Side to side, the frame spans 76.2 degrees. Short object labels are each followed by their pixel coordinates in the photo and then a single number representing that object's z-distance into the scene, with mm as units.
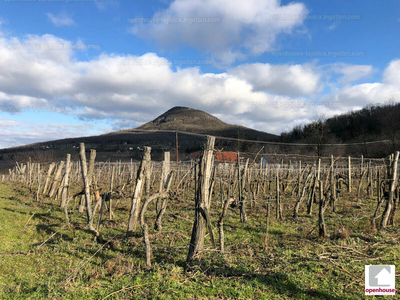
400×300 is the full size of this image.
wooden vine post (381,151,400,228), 6336
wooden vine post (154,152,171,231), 6430
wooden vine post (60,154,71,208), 9041
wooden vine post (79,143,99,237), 6180
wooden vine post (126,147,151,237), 5594
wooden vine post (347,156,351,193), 12629
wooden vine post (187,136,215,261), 4395
